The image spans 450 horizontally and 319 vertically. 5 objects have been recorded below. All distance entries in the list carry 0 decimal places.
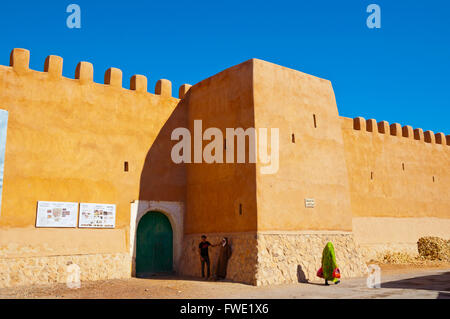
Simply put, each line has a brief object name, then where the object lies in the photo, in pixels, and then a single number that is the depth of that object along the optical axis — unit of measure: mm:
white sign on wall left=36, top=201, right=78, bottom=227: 11594
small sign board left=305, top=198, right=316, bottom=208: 12984
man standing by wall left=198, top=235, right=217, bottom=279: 12711
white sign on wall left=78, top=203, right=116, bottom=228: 12281
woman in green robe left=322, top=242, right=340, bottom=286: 11557
